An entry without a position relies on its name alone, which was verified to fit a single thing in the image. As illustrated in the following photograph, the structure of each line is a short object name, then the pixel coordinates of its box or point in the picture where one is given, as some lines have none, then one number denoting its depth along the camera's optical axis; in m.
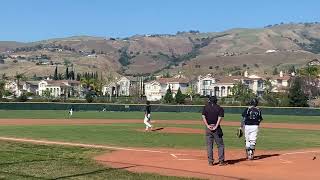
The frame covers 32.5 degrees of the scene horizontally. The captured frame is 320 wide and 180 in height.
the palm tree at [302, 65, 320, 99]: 125.06
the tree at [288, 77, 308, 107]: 86.50
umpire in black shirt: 15.66
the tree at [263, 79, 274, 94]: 157.74
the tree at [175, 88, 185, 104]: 96.48
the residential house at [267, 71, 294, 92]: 165.09
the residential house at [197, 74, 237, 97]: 165.00
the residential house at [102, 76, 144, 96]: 181.75
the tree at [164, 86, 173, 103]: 102.82
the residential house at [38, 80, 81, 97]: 172.25
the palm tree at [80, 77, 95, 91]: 166.23
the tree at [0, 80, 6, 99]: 128.11
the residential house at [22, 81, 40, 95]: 191.95
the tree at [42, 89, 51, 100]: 150.32
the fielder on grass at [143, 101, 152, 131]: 31.94
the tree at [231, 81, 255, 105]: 117.51
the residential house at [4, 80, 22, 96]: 167.25
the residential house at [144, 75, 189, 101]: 175.75
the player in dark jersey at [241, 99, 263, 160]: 17.16
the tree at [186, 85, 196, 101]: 144.05
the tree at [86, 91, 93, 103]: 94.94
